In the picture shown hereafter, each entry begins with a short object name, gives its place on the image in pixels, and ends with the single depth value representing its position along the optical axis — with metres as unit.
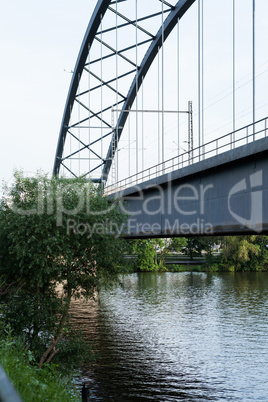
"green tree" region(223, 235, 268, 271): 73.40
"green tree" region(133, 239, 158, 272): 75.50
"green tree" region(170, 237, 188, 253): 82.69
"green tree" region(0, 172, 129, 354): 19.75
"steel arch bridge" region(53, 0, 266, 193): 33.16
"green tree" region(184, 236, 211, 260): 83.50
